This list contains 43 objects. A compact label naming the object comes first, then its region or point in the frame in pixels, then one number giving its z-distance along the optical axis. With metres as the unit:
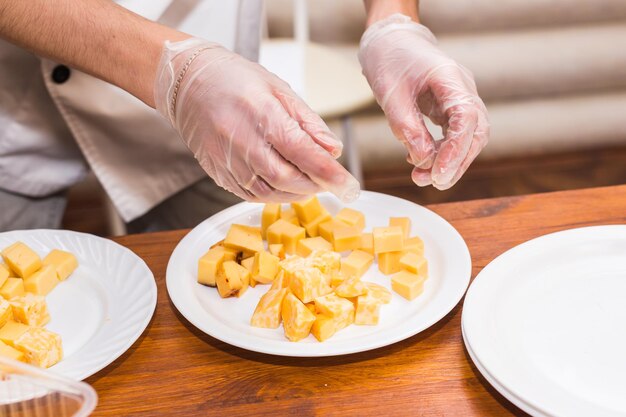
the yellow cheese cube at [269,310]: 0.85
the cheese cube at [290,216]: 1.06
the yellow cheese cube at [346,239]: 1.00
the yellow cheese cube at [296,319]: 0.82
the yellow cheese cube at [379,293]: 0.86
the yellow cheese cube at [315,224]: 1.04
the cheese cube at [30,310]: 0.86
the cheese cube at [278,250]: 0.99
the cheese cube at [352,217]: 1.03
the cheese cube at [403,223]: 1.01
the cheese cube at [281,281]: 0.88
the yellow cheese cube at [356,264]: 0.95
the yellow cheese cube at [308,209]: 1.04
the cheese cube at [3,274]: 0.93
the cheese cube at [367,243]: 0.98
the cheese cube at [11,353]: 0.80
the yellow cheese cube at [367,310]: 0.84
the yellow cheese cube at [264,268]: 0.93
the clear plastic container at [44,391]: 0.56
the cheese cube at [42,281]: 0.93
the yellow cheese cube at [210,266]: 0.94
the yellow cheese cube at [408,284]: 0.89
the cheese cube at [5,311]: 0.85
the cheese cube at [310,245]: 1.00
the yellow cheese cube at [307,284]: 0.85
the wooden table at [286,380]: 0.75
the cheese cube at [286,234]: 1.02
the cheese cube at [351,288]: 0.86
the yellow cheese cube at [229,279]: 0.92
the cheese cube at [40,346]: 0.80
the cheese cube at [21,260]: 0.94
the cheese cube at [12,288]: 0.92
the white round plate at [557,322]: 0.70
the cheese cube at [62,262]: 0.96
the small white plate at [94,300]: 0.81
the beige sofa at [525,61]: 2.45
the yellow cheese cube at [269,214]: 1.05
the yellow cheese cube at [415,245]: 0.96
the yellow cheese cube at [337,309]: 0.83
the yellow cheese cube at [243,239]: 0.98
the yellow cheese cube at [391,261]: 0.96
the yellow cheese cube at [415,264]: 0.92
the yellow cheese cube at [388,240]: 0.95
